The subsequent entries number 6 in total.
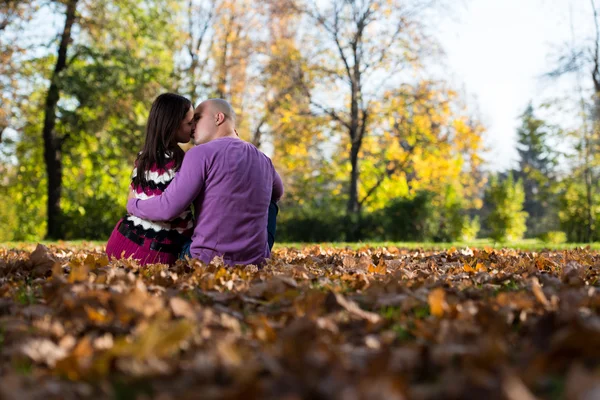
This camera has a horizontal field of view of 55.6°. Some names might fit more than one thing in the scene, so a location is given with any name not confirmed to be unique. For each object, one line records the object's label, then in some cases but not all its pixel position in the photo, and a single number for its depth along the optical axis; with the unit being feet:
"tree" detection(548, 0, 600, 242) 62.95
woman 13.70
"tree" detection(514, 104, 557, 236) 73.51
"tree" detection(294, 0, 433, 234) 58.44
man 12.59
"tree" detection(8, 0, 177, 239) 56.03
